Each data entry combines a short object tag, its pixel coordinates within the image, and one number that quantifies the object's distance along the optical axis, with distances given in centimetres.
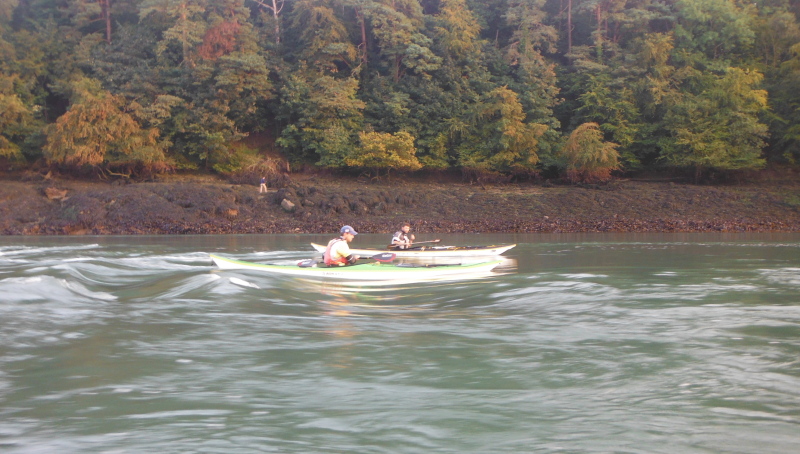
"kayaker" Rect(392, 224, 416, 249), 1855
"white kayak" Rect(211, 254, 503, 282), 1431
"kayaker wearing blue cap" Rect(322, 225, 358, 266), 1448
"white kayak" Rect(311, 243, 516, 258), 1806
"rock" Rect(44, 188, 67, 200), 3384
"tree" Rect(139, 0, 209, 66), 4112
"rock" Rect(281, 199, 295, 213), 3328
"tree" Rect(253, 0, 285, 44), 4634
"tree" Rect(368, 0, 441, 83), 4166
